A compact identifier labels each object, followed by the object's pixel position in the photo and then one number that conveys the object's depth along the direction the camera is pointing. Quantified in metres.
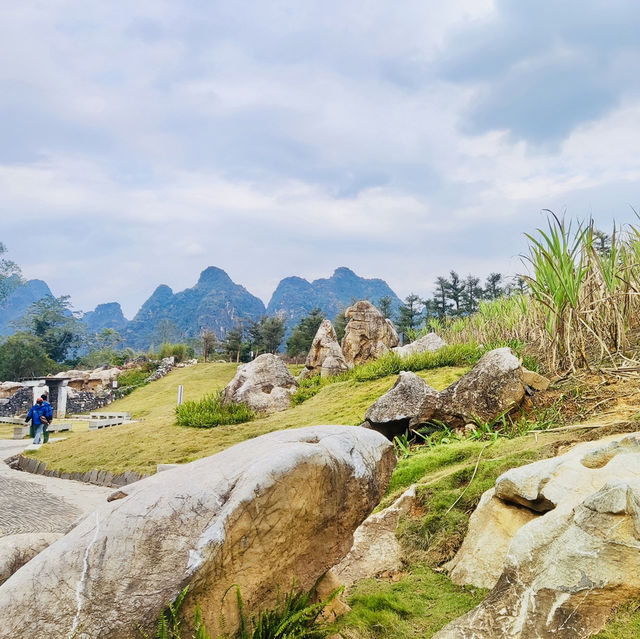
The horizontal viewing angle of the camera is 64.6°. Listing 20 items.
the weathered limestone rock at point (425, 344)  15.01
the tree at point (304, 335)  41.09
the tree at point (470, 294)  45.36
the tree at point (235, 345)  42.42
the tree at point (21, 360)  42.16
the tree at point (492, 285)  47.28
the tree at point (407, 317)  44.95
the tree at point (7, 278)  56.09
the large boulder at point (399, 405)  6.54
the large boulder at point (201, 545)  2.15
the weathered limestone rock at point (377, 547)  3.68
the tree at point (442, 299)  46.62
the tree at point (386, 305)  49.16
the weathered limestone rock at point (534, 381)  5.95
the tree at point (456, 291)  46.17
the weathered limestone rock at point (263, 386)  13.60
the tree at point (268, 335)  45.75
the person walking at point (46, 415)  14.11
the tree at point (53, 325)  52.25
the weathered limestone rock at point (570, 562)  2.17
